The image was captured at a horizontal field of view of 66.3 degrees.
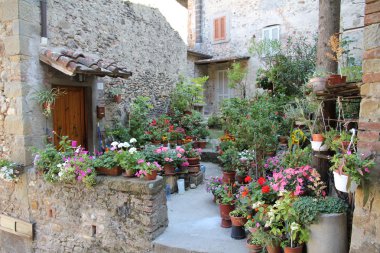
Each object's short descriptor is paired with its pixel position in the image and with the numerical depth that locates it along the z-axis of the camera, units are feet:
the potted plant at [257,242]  11.52
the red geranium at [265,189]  12.70
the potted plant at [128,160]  14.37
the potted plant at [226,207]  14.89
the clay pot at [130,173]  14.33
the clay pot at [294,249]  10.70
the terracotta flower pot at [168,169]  20.57
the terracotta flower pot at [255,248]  11.85
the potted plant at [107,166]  14.79
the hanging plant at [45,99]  17.31
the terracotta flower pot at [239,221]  13.48
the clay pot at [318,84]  11.55
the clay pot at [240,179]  19.43
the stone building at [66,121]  14.16
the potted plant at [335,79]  11.22
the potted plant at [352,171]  8.86
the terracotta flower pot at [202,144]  30.29
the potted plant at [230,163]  19.92
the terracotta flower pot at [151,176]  13.90
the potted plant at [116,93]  23.29
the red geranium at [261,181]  13.60
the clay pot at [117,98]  23.51
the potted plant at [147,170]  13.88
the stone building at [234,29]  38.91
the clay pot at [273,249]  11.30
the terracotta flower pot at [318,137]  12.00
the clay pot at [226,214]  14.89
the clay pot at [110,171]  14.79
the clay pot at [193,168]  22.08
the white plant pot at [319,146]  12.02
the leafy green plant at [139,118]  25.39
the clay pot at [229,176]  19.85
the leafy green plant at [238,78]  38.45
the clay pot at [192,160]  22.17
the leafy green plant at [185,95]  32.24
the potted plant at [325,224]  10.29
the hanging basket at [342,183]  9.36
